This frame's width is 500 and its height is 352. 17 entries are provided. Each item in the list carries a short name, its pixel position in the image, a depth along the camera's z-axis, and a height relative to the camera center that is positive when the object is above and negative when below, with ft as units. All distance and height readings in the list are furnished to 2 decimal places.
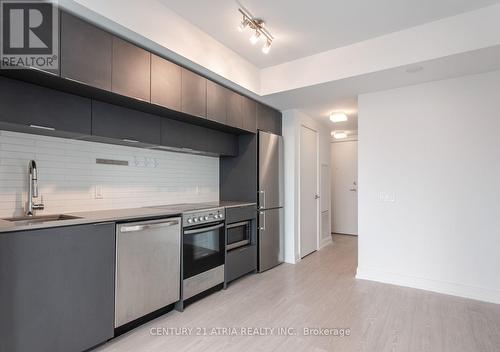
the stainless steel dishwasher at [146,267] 7.12 -2.39
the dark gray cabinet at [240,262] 10.83 -3.36
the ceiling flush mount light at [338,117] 15.11 +3.50
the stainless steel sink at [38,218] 6.59 -0.91
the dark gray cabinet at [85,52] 6.21 +3.08
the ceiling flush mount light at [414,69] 9.39 +3.83
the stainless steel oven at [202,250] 8.97 -2.41
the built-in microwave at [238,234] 11.12 -2.28
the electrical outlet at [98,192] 8.63 -0.32
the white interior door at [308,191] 15.30 -0.60
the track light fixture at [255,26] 8.13 +4.79
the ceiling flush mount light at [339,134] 19.07 +3.19
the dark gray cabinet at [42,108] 6.07 +1.79
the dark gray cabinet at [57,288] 5.34 -2.28
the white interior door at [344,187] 22.27 -0.56
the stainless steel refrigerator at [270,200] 12.79 -0.94
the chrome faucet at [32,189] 6.98 -0.17
